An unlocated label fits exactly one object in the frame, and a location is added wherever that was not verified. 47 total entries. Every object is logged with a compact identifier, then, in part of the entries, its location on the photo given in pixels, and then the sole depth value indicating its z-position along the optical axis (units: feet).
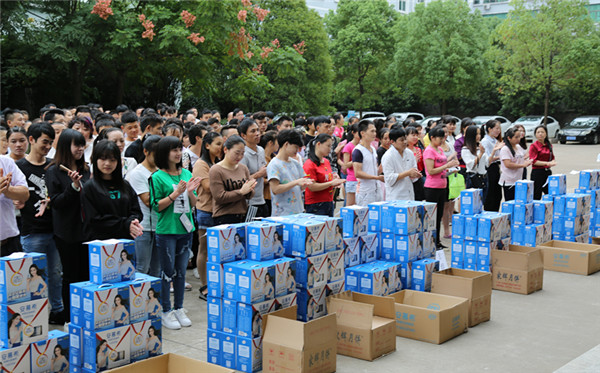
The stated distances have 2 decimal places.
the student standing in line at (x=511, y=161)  30.83
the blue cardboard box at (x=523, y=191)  26.66
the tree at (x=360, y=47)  117.60
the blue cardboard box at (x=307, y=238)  16.11
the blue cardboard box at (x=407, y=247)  19.85
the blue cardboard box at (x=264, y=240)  15.61
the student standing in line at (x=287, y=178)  21.21
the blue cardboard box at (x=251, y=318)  14.88
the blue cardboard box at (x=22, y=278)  12.42
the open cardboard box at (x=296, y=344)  14.44
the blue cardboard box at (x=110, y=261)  13.69
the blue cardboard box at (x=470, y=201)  23.41
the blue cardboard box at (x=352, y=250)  18.76
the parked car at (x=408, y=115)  119.09
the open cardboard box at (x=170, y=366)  13.42
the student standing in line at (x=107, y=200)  16.62
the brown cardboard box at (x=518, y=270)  22.79
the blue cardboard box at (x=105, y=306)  13.30
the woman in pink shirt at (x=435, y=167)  27.96
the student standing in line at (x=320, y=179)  22.49
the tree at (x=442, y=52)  112.78
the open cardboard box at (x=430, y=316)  17.65
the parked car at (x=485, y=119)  106.26
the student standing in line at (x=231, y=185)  19.71
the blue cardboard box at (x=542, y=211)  27.25
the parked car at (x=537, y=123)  101.94
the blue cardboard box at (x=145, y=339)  14.05
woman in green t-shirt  18.03
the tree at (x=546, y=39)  96.43
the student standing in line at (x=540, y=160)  32.96
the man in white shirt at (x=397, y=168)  25.67
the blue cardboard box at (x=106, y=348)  13.32
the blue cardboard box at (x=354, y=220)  19.03
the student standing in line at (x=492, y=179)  32.12
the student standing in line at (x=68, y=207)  17.62
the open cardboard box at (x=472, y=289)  19.30
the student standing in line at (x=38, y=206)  18.03
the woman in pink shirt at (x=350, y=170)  27.89
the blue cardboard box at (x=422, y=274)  20.03
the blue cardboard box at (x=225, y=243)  15.42
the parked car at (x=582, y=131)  96.63
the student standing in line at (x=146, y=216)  18.56
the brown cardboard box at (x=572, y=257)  25.98
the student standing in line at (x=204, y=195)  21.47
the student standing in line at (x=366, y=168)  25.54
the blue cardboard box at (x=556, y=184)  29.30
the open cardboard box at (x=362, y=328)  16.34
